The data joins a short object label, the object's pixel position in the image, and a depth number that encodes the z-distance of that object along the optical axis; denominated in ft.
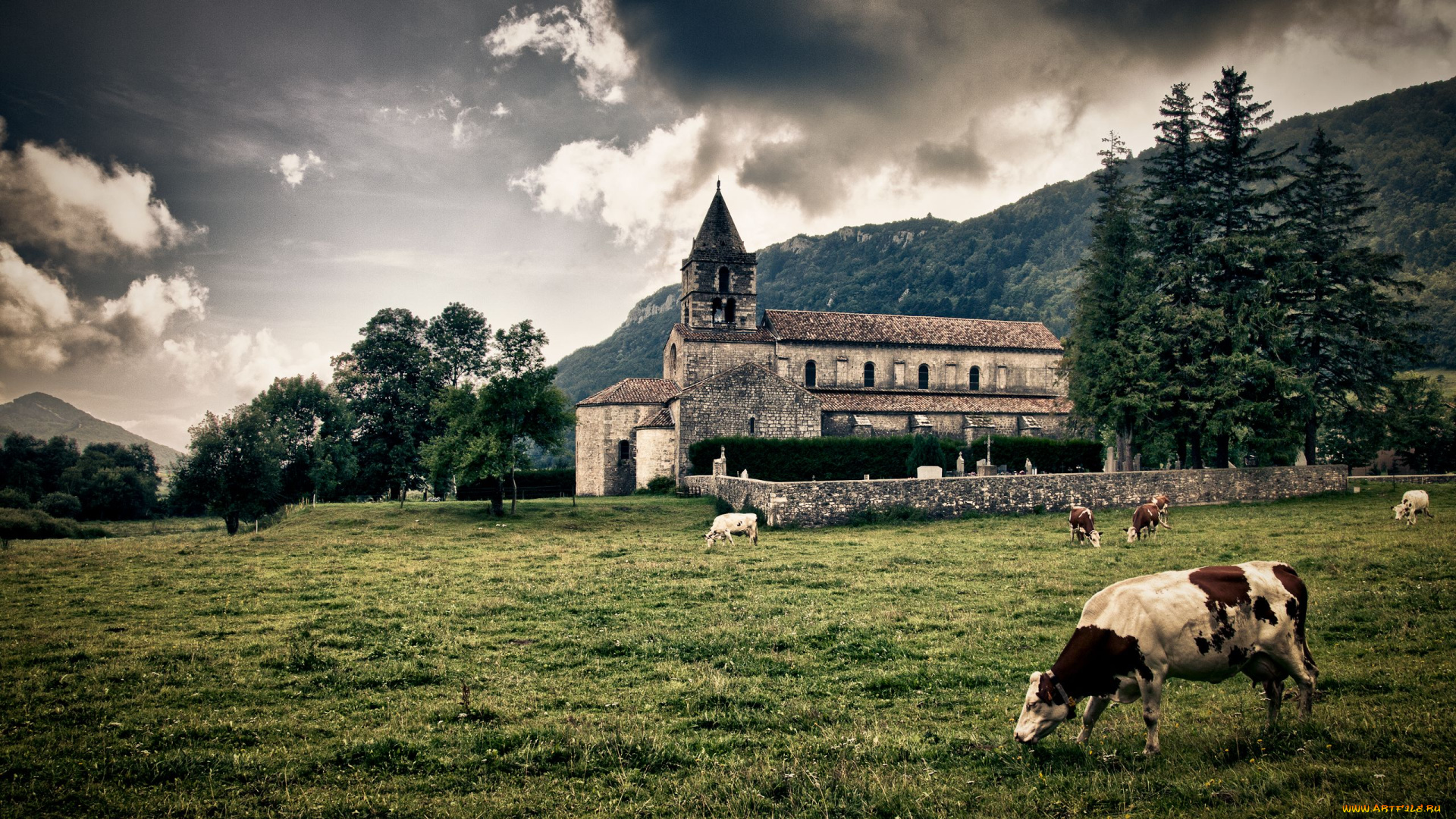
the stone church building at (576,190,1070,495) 137.49
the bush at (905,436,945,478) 116.98
